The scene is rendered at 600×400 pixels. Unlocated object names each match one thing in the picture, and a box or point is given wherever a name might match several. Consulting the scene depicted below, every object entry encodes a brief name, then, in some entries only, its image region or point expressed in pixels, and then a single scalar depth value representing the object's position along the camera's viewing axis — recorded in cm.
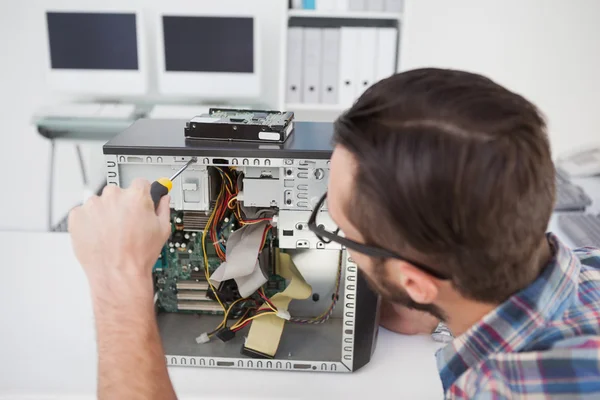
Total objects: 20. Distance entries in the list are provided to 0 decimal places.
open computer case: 84
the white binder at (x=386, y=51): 238
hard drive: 86
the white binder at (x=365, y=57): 238
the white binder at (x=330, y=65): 238
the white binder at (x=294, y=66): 239
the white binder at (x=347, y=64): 238
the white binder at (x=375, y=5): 238
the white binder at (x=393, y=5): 238
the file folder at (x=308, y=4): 236
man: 54
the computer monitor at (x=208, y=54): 243
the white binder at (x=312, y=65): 238
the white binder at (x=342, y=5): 236
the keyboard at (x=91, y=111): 257
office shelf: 236
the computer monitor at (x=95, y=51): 245
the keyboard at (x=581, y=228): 139
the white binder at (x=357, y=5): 236
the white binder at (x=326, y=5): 236
